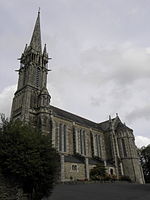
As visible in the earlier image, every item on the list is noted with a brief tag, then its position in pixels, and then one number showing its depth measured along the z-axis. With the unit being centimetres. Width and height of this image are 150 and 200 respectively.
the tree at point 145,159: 5325
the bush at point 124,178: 3859
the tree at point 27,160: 1295
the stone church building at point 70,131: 3488
